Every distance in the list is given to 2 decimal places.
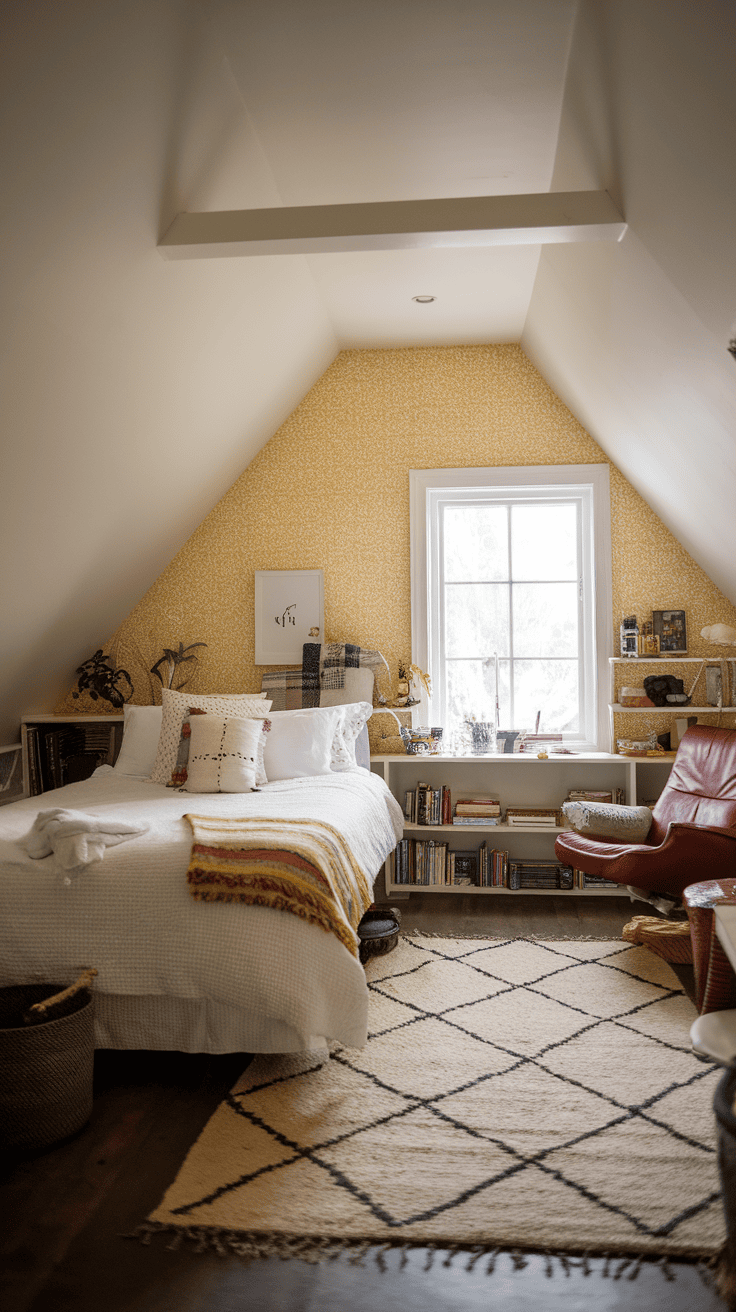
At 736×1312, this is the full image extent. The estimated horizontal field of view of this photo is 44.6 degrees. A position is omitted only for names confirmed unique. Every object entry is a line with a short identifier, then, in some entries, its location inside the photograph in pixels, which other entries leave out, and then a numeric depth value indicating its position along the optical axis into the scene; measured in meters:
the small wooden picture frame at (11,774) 4.64
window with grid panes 4.88
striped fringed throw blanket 2.47
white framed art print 4.92
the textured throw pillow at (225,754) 3.78
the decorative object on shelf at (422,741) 4.61
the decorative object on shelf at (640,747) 4.45
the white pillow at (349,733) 4.22
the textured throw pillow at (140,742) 4.18
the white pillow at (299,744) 4.00
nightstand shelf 4.71
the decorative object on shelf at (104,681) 4.83
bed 2.41
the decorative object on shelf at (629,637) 4.62
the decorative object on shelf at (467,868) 4.59
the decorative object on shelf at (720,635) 4.16
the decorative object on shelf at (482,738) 4.63
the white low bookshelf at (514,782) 4.56
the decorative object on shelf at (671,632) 4.62
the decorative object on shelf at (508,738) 4.62
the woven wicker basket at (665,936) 3.47
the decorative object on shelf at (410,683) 4.72
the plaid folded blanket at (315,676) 4.68
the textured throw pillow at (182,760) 3.92
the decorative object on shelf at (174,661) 4.90
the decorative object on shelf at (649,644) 4.61
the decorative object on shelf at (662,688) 4.45
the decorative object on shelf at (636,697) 4.48
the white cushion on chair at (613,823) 3.96
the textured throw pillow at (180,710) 4.02
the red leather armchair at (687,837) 3.31
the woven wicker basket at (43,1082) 2.16
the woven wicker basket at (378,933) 3.55
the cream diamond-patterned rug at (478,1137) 1.92
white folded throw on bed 2.55
